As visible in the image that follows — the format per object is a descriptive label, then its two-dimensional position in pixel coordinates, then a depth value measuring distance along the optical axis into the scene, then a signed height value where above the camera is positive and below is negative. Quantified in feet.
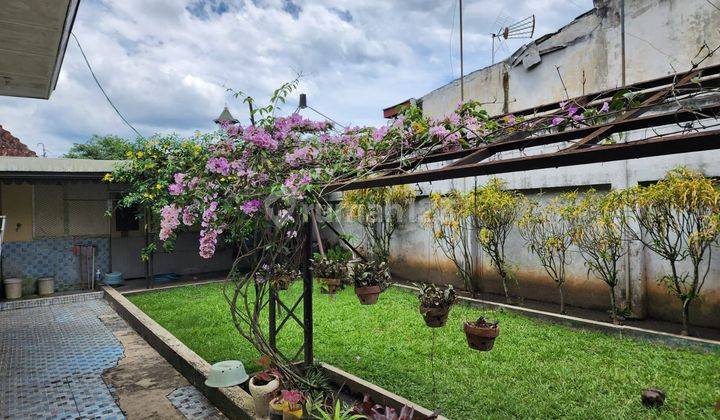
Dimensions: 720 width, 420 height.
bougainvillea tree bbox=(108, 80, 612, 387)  10.76 +1.23
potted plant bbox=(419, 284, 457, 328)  11.44 -2.56
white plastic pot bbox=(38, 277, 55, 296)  29.53 -4.69
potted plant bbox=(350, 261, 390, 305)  13.44 -2.23
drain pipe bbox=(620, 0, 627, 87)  21.27 +8.51
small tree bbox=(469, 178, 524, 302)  23.62 -0.59
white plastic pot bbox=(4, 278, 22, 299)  28.02 -4.56
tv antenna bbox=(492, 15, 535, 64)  28.55 +12.52
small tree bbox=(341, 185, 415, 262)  31.17 +0.05
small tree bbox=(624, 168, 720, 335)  16.37 -0.73
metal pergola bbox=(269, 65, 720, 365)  5.45 +1.03
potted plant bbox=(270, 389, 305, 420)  9.78 -4.57
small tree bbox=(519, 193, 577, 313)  21.13 -1.33
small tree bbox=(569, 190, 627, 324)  19.02 -1.28
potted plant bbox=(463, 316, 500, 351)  10.80 -3.23
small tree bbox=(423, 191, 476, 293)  26.04 -1.25
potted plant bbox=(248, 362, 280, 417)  10.82 -4.58
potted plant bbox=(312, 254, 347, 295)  14.40 -2.10
